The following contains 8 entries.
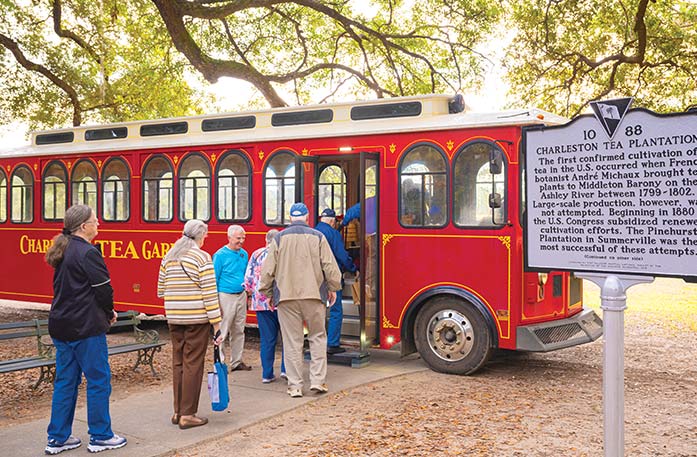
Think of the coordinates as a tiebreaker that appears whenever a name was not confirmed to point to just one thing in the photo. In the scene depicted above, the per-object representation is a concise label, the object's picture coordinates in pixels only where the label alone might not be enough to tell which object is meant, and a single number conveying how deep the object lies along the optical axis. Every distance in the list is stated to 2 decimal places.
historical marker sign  4.50
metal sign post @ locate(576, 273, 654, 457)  4.52
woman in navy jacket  6.01
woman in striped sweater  6.61
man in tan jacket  7.87
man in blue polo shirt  8.86
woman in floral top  8.47
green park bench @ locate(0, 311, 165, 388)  7.84
